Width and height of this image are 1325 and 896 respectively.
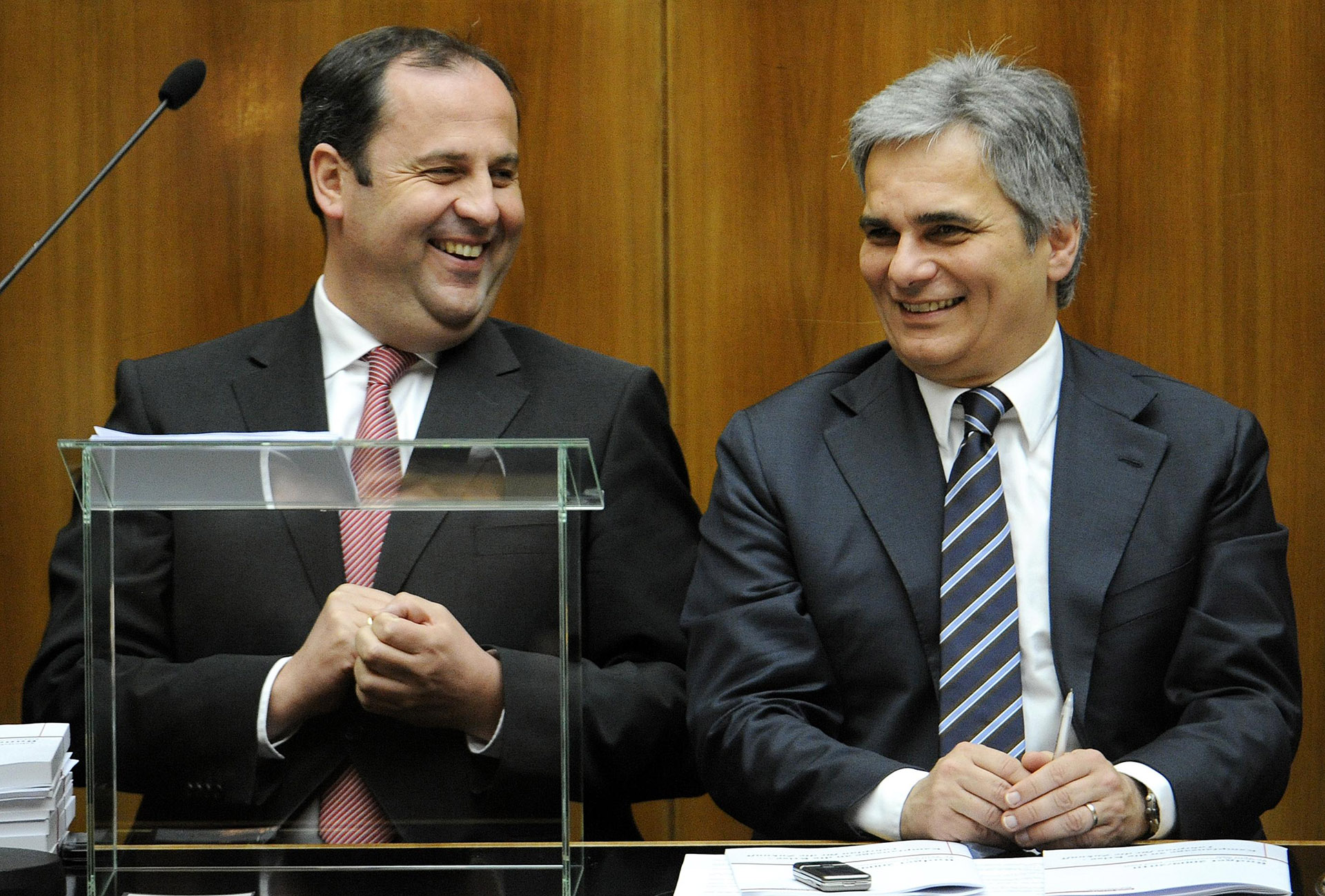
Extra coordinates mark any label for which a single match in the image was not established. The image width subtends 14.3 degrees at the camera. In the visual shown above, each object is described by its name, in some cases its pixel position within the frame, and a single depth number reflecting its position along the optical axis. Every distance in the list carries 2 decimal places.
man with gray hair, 4.74
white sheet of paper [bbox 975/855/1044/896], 4.28
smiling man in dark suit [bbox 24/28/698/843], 4.27
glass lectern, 4.25
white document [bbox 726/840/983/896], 4.26
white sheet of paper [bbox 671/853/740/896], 4.27
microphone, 4.71
